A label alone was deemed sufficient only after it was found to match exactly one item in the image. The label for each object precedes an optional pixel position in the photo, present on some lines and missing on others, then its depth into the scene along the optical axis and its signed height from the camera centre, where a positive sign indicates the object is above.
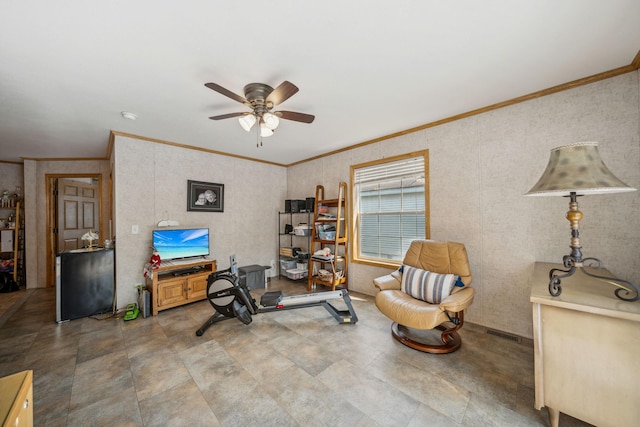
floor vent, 2.43 -1.30
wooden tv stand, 3.18 -0.96
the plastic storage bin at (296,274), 4.59 -1.16
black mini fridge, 2.96 -0.87
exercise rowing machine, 2.69 -1.04
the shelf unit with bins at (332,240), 3.92 -0.46
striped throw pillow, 2.42 -0.76
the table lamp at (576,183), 1.28 +0.15
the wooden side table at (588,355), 1.22 -0.80
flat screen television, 3.47 -0.43
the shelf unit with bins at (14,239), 4.45 -0.42
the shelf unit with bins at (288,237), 4.76 -0.50
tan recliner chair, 2.13 -0.88
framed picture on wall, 3.98 +0.31
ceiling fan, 2.01 +0.96
